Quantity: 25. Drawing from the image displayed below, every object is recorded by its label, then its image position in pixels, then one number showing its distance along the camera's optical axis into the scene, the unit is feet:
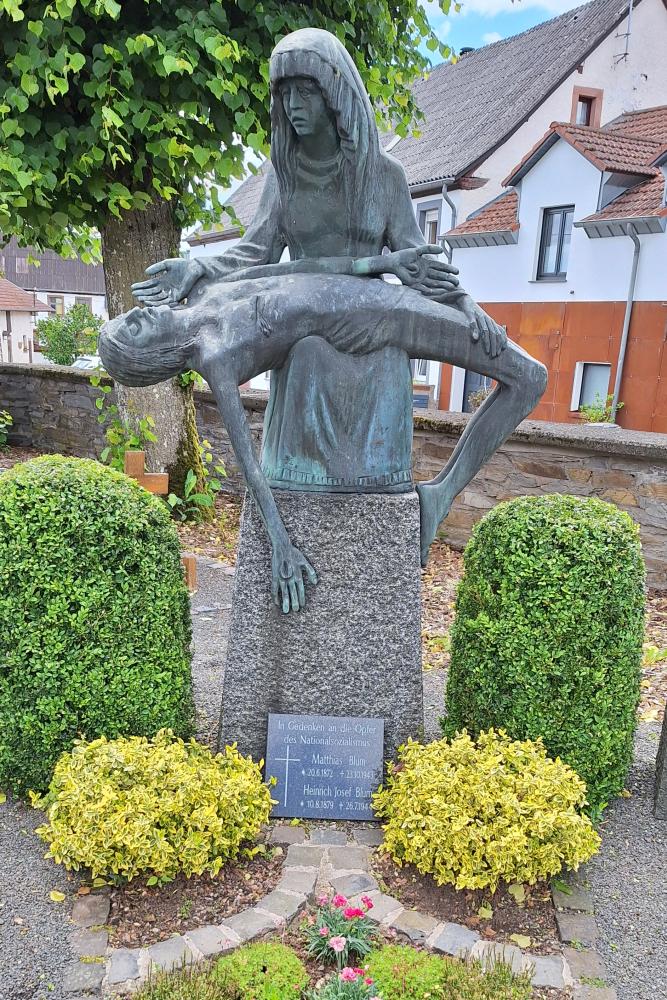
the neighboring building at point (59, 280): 176.35
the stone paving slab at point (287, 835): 10.85
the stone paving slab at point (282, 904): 9.34
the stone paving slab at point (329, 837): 10.92
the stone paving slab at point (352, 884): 9.86
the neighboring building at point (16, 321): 138.41
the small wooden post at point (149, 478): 21.01
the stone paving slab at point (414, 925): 9.12
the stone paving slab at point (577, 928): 9.33
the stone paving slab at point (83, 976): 8.36
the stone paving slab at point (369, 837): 10.95
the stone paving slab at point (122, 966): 8.38
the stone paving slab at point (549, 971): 8.59
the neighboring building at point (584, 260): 47.21
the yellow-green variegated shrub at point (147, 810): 9.47
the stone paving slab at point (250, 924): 9.00
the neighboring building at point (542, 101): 60.64
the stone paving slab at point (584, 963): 8.82
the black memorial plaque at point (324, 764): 11.43
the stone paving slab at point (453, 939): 8.91
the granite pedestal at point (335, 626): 11.09
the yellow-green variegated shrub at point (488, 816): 9.66
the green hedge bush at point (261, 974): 8.13
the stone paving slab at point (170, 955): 8.49
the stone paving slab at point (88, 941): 8.82
